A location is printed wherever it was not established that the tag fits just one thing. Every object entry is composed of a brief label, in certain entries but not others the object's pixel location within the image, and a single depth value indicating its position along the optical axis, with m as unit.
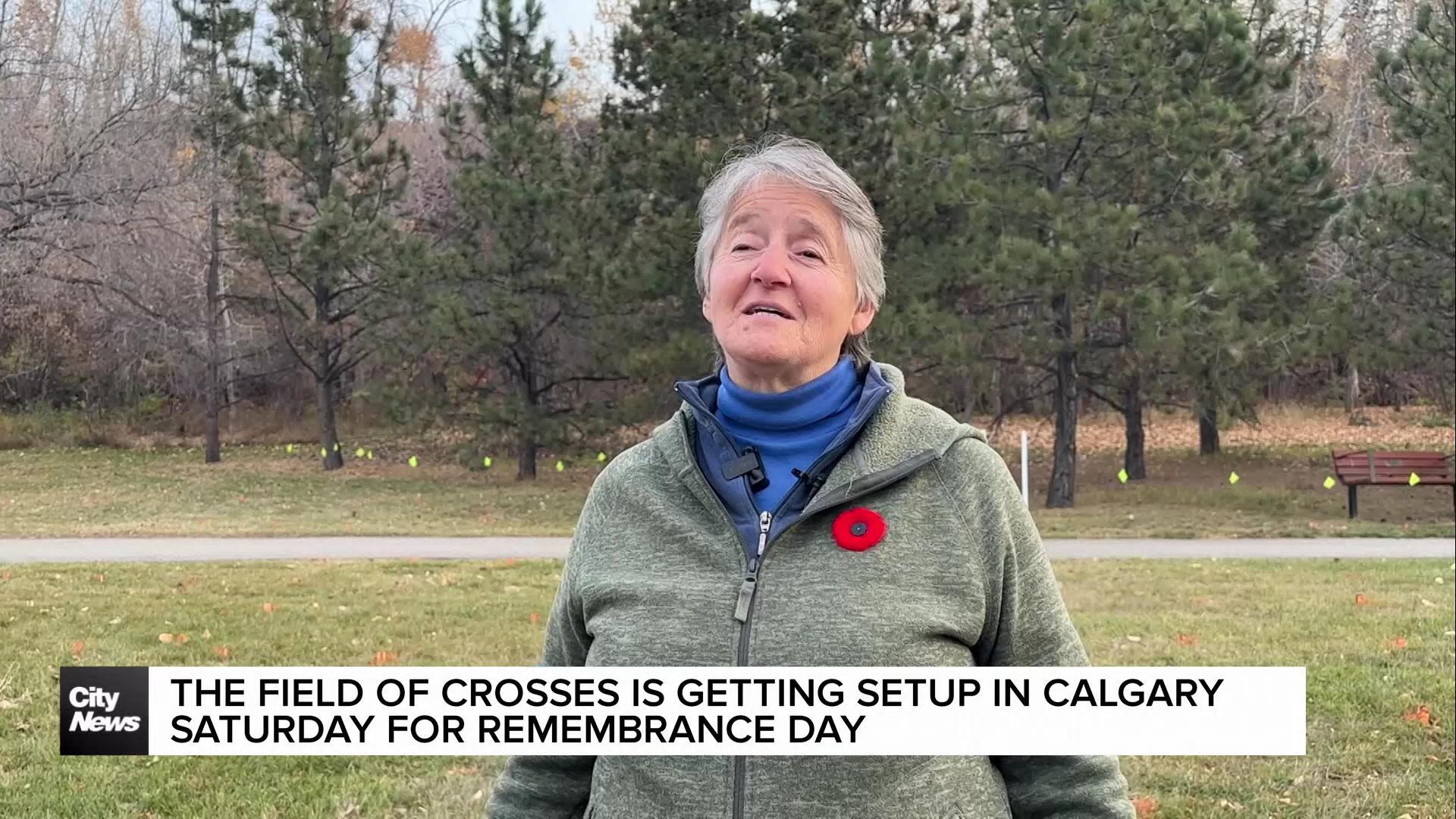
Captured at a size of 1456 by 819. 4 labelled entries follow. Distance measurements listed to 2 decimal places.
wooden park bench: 9.99
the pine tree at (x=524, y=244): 8.49
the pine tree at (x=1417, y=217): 8.32
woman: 1.39
